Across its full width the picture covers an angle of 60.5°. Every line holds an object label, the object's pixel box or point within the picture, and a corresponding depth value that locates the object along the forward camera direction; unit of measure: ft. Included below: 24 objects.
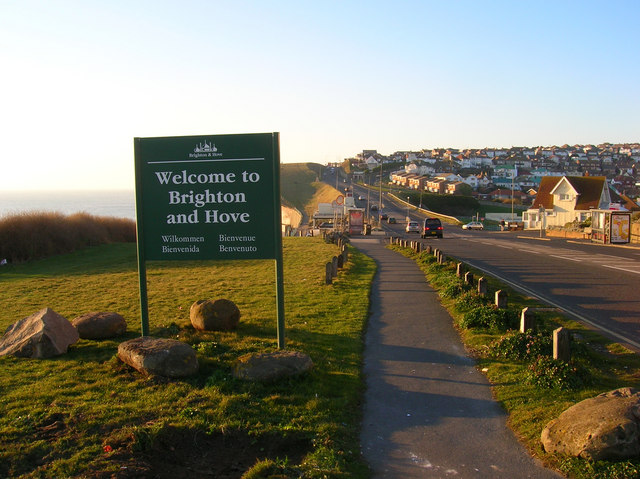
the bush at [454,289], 42.75
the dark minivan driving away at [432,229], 150.20
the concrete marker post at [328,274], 51.35
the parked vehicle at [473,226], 221.66
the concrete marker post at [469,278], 43.65
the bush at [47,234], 90.43
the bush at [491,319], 32.07
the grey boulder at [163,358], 22.77
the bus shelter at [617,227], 119.65
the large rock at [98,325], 29.25
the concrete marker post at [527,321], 27.73
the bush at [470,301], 37.27
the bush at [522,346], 25.88
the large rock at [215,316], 30.73
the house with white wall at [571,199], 209.15
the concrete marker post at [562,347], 23.21
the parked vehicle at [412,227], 185.26
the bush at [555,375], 21.57
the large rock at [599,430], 15.23
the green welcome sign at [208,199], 27.89
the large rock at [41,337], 26.22
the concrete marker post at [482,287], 39.17
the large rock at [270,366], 22.25
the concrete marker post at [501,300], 34.71
